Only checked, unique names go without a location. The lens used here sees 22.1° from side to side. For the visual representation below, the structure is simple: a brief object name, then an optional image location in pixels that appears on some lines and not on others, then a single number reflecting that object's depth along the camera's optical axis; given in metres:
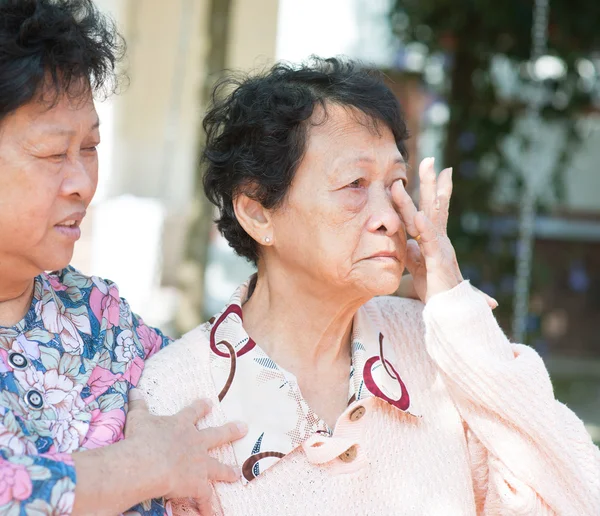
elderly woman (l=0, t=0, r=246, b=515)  1.22
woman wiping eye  1.36
